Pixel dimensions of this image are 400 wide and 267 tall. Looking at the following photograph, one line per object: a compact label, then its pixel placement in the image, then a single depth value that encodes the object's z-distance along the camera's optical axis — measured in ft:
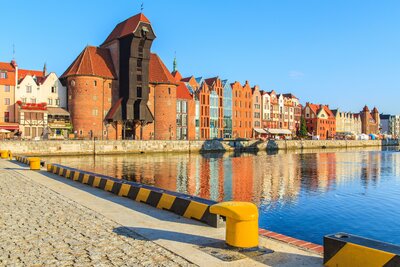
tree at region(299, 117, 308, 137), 455.63
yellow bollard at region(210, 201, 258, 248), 28.37
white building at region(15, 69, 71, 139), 254.68
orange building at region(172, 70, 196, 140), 333.21
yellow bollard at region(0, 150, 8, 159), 157.85
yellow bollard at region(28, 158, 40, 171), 101.65
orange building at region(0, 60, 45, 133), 255.70
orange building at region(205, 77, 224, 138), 372.66
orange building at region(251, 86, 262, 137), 418.74
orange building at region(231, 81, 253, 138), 396.98
